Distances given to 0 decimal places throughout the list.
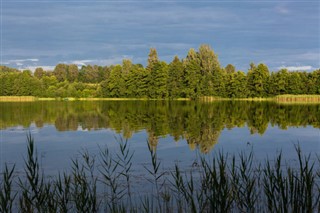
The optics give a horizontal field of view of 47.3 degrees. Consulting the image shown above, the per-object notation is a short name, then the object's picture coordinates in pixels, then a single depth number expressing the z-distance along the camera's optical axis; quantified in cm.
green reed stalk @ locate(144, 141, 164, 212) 652
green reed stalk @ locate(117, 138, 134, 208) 1124
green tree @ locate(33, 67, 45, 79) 13308
